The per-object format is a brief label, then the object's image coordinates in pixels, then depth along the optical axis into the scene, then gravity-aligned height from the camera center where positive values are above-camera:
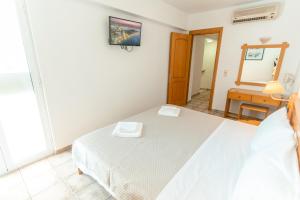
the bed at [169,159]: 0.98 -0.81
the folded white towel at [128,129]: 1.59 -0.76
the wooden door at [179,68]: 3.62 -0.20
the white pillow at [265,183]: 0.68 -0.60
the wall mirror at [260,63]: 2.94 -0.05
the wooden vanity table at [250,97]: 2.91 -0.73
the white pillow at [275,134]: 0.98 -0.53
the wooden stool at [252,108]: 2.95 -0.93
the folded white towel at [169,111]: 2.17 -0.75
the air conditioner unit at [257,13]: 2.76 +0.90
